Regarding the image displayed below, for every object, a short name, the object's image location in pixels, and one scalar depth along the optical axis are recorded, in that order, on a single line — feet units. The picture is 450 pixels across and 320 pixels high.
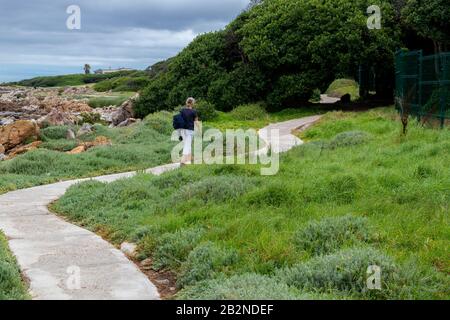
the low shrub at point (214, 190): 30.12
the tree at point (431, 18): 68.33
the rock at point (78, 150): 60.92
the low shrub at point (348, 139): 45.35
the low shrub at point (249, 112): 87.76
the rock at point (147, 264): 23.27
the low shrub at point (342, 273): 18.35
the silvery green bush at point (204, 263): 20.74
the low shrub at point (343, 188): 29.48
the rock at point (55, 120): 86.84
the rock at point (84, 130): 73.03
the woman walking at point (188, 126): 44.65
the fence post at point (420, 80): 53.78
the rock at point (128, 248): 24.77
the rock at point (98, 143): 63.98
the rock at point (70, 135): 71.67
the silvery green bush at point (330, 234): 22.39
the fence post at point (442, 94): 48.60
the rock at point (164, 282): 21.62
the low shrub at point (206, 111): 84.53
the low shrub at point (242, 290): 16.80
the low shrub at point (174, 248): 23.06
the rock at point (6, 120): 133.49
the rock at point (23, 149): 64.62
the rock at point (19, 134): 70.44
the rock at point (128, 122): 99.81
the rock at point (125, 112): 108.47
